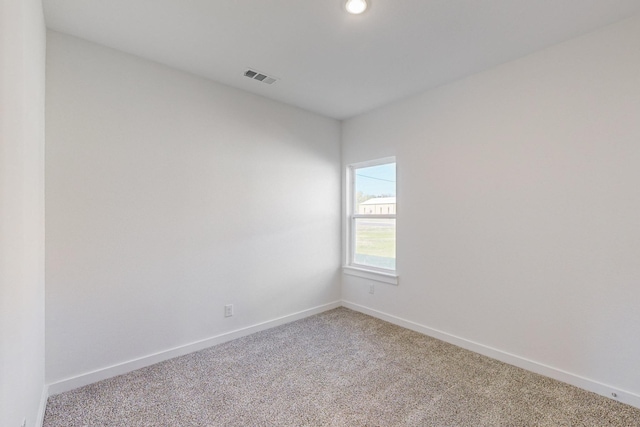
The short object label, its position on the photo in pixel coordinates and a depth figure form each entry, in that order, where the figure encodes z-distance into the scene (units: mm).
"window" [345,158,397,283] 3535
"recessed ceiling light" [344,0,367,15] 1812
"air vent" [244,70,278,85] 2723
